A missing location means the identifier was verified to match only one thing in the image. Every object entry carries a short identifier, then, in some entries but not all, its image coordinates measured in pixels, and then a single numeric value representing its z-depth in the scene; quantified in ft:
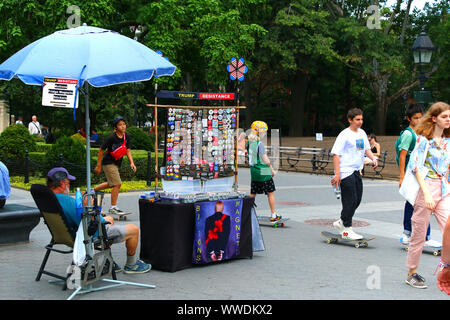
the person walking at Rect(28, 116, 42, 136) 98.63
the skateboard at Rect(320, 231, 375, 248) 28.09
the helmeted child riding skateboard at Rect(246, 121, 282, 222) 33.12
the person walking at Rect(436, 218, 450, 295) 13.43
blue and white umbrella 21.04
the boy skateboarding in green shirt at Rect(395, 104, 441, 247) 27.37
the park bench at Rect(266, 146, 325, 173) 79.77
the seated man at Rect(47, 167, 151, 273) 19.65
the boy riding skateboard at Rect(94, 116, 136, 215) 35.99
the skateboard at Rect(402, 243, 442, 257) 26.30
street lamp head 58.70
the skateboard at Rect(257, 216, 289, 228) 33.78
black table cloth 22.29
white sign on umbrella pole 20.75
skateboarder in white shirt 27.94
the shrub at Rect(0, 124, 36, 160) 61.36
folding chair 19.36
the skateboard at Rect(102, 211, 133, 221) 35.96
